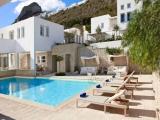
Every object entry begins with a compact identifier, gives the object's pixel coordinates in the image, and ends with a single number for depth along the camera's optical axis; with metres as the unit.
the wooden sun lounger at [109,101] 4.55
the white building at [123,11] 21.12
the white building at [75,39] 17.71
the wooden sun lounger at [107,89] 6.06
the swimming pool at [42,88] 8.22
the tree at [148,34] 3.03
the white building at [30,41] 13.94
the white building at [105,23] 23.08
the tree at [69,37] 17.89
